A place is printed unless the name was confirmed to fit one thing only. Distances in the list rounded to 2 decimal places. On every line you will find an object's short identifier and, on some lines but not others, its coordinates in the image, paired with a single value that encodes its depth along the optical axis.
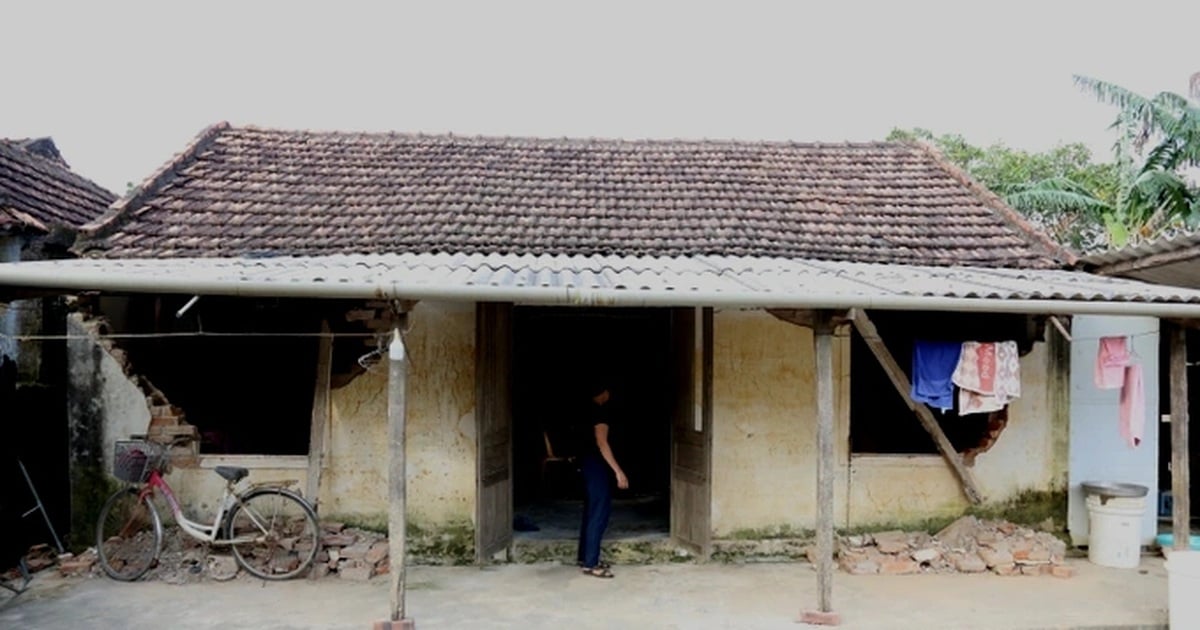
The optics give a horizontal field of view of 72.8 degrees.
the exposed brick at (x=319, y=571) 6.97
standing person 6.93
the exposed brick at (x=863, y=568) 7.20
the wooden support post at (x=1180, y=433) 6.16
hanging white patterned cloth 6.83
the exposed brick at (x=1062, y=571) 7.12
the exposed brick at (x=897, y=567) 7.22
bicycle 6.88
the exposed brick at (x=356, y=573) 6.93
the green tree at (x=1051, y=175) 16.19
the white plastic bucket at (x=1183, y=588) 5.56
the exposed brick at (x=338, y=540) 7.19
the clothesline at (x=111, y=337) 6.70
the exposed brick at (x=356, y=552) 7.06
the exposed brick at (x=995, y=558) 7.19
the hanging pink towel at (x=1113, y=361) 6.69
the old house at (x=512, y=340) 7.39
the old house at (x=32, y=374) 7.32
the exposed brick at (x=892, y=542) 7.39
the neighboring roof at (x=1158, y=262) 6.33
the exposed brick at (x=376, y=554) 7.06
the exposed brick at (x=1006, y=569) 7.18
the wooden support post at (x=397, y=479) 5.56
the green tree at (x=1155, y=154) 12.23
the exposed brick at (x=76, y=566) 6.98
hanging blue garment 6.92
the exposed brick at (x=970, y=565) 7.23
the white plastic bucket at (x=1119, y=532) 7.38
